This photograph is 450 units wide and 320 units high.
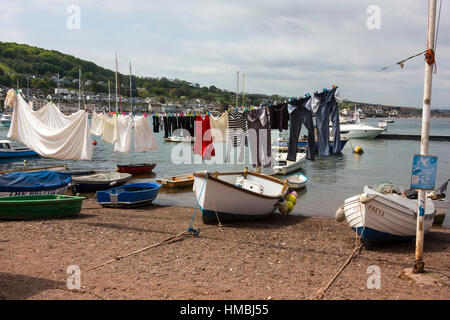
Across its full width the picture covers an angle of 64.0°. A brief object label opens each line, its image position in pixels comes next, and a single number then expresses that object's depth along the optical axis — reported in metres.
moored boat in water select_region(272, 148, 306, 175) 31.72
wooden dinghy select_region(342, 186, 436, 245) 11.11
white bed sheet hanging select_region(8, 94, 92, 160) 16.06
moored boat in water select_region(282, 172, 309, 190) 25.81
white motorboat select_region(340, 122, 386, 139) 81.75
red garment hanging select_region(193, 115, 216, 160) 18.86
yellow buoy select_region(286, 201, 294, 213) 17.14
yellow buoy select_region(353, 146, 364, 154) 54.75
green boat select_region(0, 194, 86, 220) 13.91
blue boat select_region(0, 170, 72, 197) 17.56
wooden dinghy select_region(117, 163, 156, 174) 31.87
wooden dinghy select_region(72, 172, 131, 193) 23.23
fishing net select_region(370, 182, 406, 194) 14.04
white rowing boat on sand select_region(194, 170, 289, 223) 14.33
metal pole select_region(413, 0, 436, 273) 7.71
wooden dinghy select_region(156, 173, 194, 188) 25.50
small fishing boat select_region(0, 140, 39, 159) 40.86
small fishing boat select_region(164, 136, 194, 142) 69.64
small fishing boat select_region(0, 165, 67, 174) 27.89
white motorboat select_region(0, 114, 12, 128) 111.84
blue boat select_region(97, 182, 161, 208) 19.12
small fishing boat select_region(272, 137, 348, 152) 43.00
